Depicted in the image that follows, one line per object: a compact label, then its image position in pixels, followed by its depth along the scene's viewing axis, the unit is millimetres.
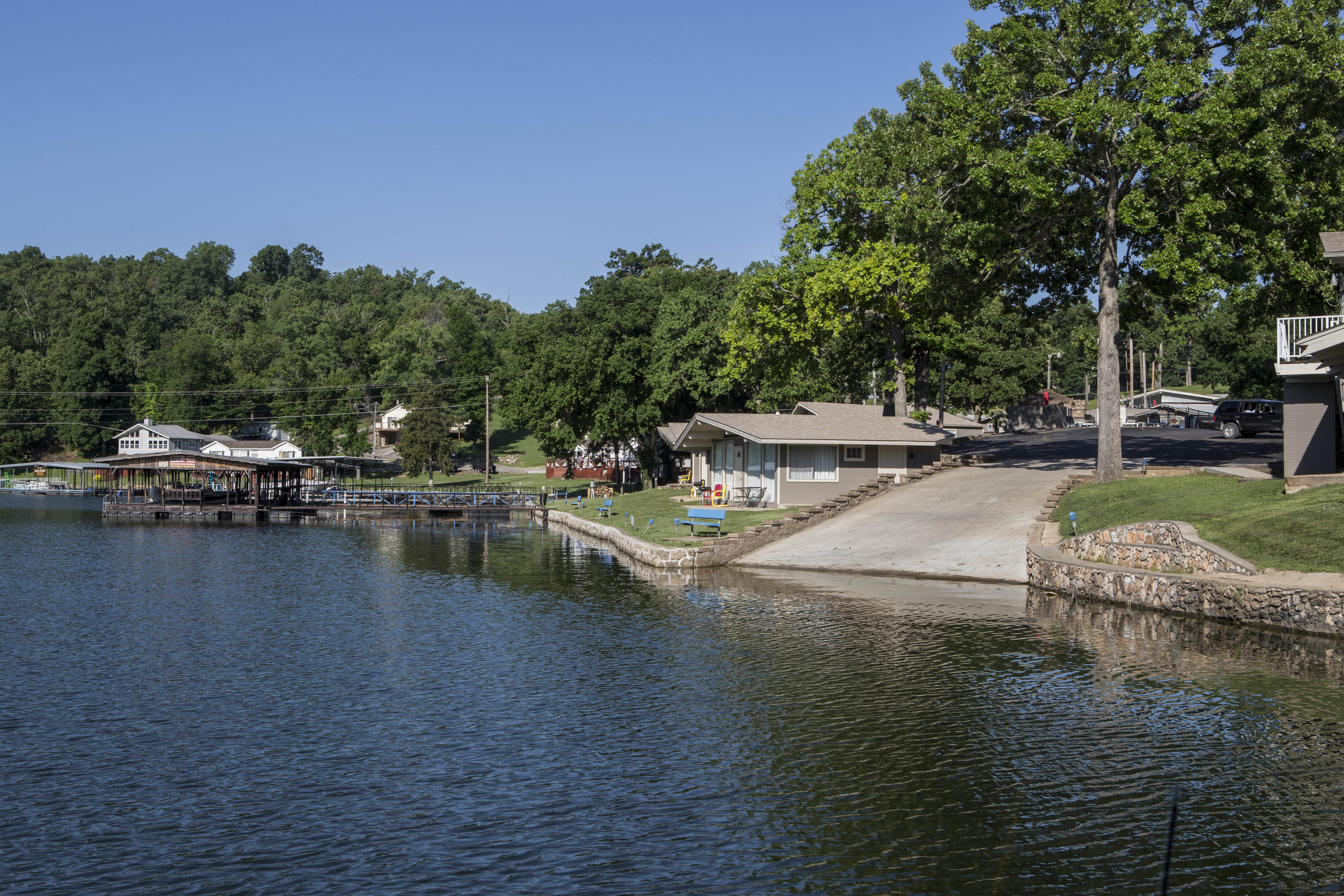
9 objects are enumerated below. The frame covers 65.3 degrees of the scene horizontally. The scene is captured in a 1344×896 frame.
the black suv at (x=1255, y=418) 60625
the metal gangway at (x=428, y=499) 80812
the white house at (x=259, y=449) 125125
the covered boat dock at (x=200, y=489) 78125
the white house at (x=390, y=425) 138500
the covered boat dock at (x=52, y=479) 123312
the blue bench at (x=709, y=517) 44031
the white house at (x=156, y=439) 121875
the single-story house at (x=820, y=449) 52219
